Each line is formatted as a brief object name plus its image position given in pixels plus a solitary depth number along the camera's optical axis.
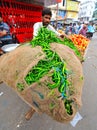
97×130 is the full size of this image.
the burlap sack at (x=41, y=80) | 0.73
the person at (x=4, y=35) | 1.96
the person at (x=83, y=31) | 5.60
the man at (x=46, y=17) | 1.32
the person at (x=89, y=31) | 7.02
